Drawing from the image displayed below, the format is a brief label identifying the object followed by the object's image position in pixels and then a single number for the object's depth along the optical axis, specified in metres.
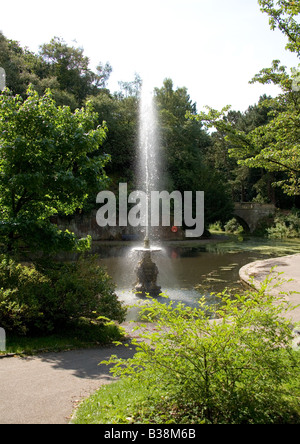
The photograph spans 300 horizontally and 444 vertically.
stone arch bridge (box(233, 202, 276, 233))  45.03
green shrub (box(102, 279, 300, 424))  3.23
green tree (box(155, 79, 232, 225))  39.71
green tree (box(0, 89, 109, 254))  7.75
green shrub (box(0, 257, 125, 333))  6.88
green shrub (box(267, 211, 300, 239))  38.91
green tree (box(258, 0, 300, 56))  7.54
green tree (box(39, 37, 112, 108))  44.44
